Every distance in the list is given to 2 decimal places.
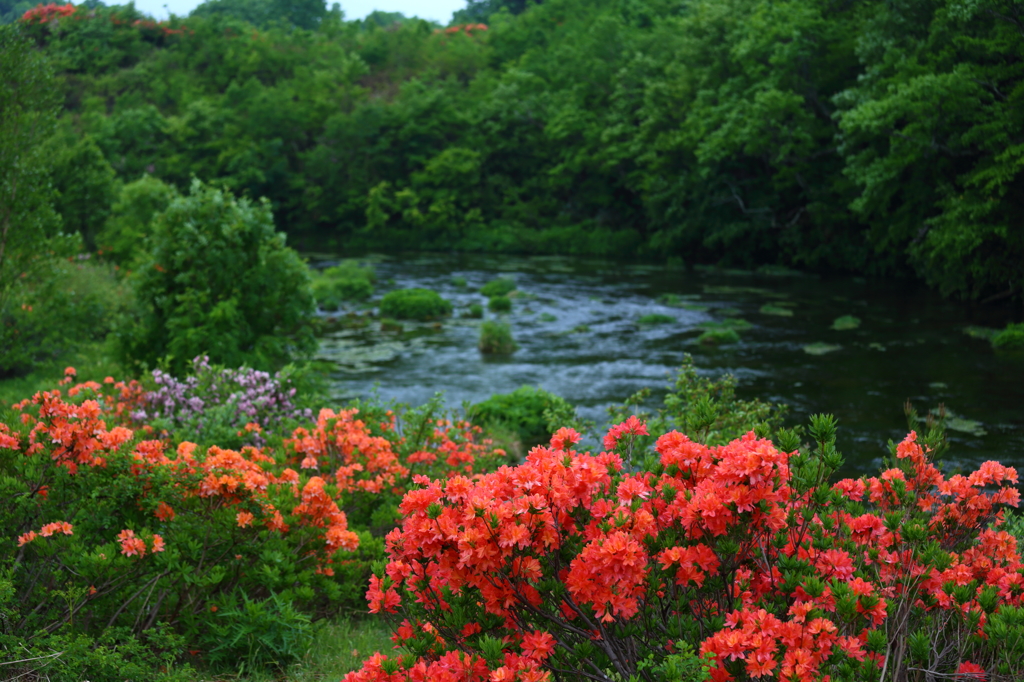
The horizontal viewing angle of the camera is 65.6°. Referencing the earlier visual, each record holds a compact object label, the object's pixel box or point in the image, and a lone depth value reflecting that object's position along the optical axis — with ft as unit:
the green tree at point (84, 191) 70.13
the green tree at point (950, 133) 48.21
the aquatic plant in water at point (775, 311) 59.57
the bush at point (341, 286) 67.97
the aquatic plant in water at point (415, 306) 63.05
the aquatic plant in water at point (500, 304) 64.64
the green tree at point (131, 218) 63.67
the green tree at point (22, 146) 29.55
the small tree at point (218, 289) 30.96
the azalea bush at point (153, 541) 11.95
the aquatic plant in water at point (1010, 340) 44.45
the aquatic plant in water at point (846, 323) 53.26
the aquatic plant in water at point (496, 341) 49.55
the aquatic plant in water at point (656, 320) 57.82
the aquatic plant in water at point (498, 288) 71.87
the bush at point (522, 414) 31.48
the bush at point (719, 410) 21.06
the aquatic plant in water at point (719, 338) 50.11
